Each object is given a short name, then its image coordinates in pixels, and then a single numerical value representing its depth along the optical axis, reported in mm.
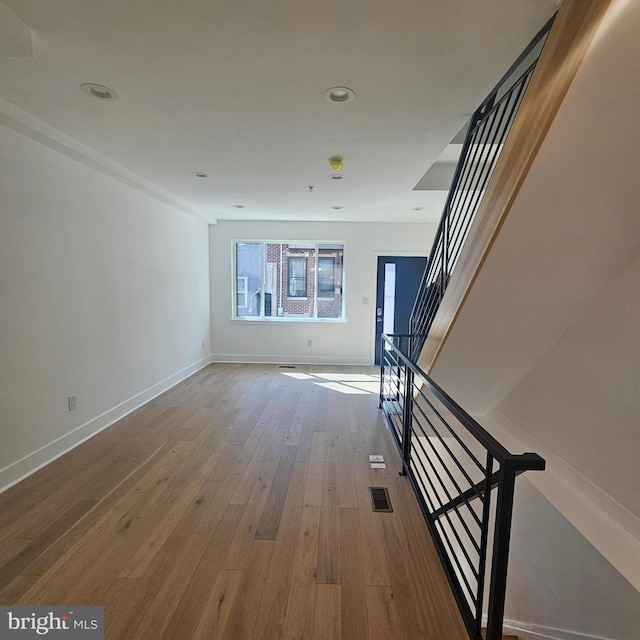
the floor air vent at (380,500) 2215
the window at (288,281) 6441
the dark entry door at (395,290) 6312
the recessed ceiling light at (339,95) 2000
